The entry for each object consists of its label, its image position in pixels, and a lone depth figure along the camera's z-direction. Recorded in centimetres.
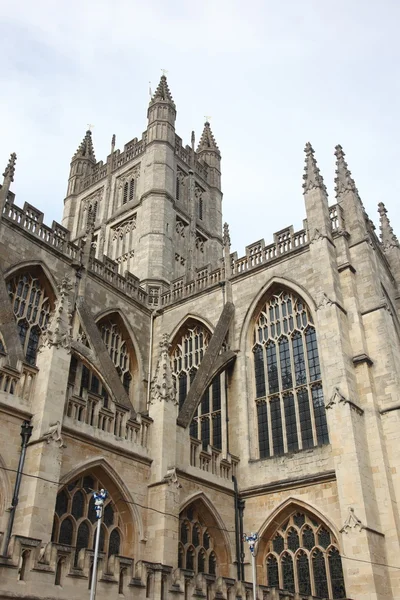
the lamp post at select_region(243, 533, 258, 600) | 1226
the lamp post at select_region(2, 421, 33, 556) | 1151
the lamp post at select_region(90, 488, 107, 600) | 927
